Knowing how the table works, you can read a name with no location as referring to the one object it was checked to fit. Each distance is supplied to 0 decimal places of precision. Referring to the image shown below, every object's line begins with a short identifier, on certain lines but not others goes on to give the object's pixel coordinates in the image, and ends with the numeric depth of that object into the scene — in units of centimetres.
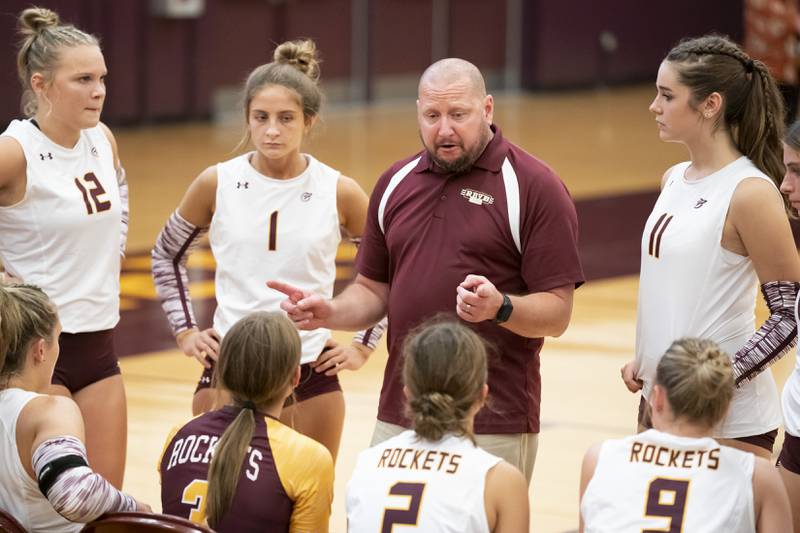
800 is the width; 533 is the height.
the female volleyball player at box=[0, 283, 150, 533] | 666
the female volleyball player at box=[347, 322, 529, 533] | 624
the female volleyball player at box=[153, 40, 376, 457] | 915
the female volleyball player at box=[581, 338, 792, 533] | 622
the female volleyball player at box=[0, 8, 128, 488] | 895
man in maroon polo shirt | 772
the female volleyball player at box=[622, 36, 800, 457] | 749
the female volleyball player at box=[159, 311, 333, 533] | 658
